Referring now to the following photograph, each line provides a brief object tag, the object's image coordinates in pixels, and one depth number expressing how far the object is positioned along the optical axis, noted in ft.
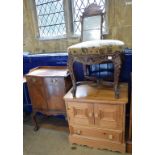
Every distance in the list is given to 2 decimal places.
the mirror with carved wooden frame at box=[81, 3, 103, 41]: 6.26
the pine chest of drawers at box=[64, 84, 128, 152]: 5.07
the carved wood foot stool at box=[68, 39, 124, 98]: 4.63
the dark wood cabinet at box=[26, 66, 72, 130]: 5.90
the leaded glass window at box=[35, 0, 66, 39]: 9.14
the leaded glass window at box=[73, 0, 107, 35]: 8.42
